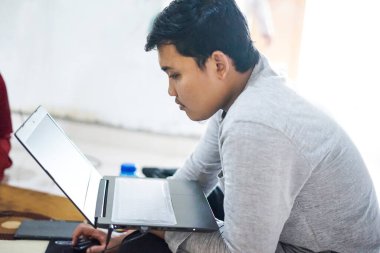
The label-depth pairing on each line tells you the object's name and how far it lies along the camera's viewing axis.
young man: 0.79
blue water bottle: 1.57
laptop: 0.85
